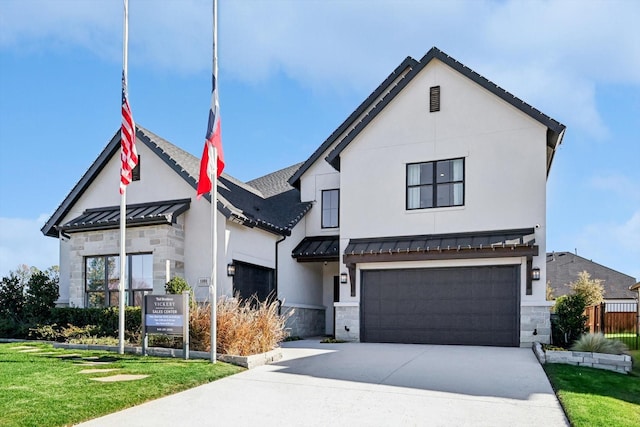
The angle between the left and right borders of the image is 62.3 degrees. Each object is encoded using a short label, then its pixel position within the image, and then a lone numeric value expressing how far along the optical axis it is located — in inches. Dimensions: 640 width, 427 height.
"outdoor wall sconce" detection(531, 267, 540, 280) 593.9
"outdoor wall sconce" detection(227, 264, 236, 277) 641.6
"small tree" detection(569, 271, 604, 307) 1047.7
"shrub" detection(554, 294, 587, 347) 570.6
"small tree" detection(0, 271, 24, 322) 711.1
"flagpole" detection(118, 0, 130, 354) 510.6
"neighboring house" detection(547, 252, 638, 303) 1403.8
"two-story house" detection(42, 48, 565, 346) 614.2
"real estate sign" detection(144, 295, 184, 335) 455.2
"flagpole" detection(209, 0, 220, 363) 432.5
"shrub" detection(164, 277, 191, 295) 571.2
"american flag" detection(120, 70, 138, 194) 516.4
